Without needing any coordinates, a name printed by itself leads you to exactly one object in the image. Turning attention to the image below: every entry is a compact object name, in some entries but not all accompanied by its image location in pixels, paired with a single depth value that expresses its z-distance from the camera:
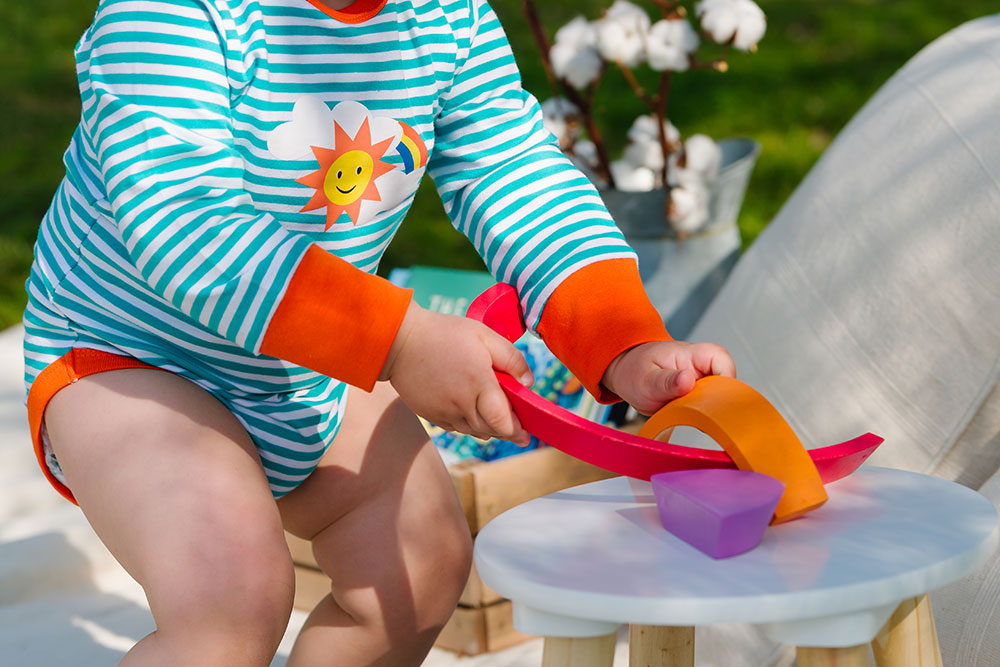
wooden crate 1.84
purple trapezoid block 1.34
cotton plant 2.20
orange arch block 1.38
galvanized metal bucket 2.31
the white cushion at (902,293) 1.71
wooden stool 1.30
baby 1.43
